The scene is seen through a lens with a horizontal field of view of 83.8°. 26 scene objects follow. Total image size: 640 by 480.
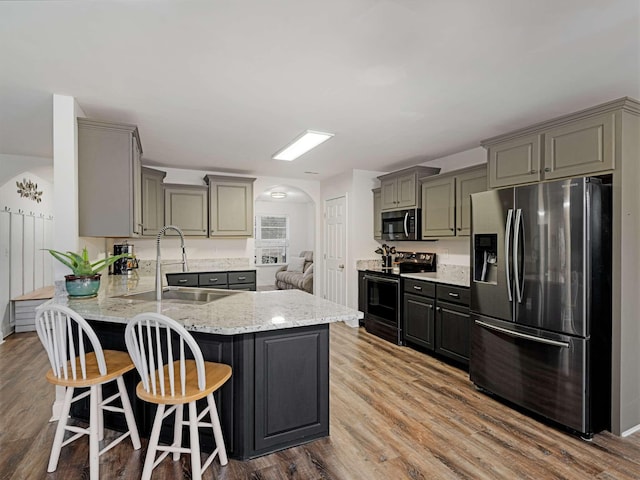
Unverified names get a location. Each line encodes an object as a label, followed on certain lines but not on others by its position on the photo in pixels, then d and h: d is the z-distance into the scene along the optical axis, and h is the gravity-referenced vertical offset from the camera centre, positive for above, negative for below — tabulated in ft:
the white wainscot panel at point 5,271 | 15.26 -1.40
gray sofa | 24.26 -2.61
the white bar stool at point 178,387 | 5.53 -2.42
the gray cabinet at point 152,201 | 15.37 +1.72
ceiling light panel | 11.51 +3.38
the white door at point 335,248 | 18.15 -0.46
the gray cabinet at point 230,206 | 17.25 +1.67
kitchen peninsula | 6.83 -2.50
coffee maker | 15.40 -1.03
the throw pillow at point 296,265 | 28.39 -2.07
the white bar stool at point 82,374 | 6.18 -2.44
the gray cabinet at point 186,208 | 16.58 +1.50
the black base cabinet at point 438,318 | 11.60 -2.78
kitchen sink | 8.70 -1.45
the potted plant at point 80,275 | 8.37 -0.85
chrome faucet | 8.14 -0.97
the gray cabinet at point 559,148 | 7.96 +2.31
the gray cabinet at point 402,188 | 15.06 +2.32
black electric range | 14.62 -2.38
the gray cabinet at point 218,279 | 16.17 -1.87
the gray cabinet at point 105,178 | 9.35 +1.64
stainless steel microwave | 15.16 +0.67
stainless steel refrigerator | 7.79 -1.45
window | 31.19 +0.05
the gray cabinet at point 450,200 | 12.69 +1.52
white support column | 8.59 +1.54
